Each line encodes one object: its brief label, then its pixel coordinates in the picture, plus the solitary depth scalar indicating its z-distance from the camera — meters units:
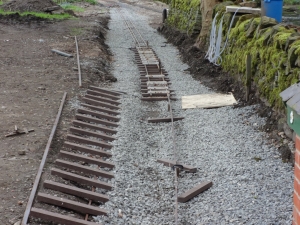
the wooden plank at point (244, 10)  14.11
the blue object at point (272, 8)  13.51
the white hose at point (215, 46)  14.96
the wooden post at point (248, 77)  11.17
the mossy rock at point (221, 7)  15.92
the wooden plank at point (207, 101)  11.64
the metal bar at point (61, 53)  16.68
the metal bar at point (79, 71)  13.11
